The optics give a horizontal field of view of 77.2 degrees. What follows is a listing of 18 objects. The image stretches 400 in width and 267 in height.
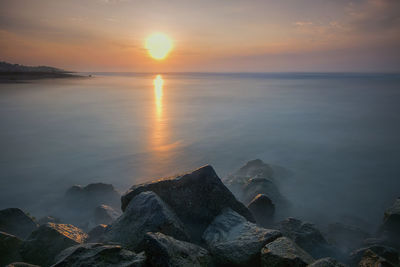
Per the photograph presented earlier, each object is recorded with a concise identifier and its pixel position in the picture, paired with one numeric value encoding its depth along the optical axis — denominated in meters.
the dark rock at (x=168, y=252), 2.61
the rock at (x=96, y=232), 4.60
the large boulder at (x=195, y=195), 4.16
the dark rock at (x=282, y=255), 2.89
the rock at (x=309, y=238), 4.54
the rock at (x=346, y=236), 5.47
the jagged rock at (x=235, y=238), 3.12
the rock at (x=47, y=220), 5.94
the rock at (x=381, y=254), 4.41
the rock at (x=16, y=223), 4.73
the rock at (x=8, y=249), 3.67
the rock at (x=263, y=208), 5.72
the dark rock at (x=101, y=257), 2.59
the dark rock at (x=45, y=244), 3.65
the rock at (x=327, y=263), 2.74
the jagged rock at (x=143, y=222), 3.33
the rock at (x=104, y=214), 5.88
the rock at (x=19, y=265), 2.86
